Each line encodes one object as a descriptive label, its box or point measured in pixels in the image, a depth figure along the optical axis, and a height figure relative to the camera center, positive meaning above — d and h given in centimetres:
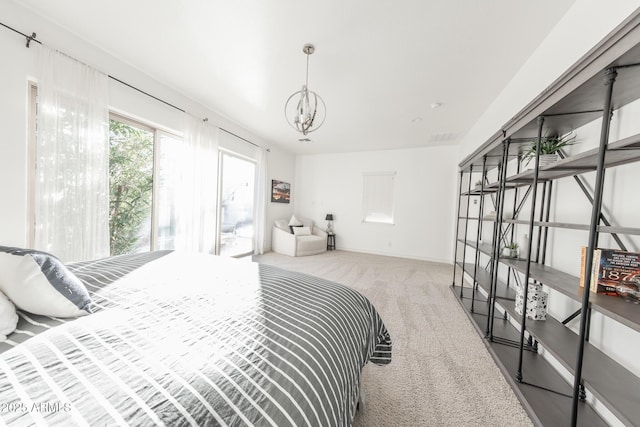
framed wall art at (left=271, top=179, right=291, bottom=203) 569 +34
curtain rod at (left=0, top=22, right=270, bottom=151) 188 +135
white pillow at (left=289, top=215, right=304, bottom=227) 589 -47
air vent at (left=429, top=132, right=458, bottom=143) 431 +154
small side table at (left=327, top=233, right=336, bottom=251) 608 -96
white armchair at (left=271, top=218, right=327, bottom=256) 515 -88
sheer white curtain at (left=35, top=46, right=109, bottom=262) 202 +34
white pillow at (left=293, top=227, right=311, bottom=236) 571 -68
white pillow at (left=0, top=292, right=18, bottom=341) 70 -43
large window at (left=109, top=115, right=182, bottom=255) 276 +15
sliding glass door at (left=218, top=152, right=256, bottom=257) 436 -7
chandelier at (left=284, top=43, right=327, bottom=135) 214 +154
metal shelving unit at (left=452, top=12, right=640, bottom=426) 95 -35
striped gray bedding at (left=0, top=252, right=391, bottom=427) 50 -47
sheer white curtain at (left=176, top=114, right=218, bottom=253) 336 +20
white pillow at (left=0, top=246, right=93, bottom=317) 82 -37
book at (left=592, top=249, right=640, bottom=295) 104 -24
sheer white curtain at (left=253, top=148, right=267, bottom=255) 506 -2
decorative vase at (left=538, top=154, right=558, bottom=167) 155 +42
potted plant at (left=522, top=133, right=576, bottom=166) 157 +54
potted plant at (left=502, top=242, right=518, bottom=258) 211 -34
